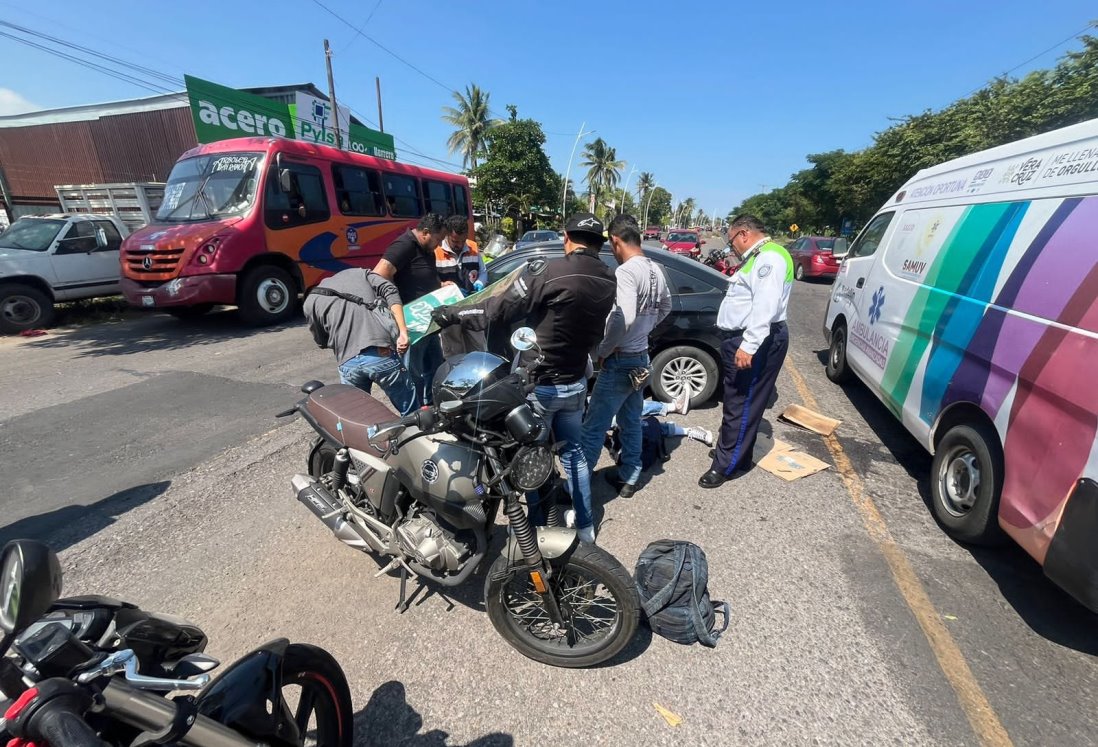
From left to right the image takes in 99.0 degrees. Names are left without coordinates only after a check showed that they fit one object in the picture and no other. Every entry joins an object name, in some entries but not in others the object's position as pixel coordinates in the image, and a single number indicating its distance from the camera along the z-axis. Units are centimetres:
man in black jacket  232
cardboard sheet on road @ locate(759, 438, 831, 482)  363
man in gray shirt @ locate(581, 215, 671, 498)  282
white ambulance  208
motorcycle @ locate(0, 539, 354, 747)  85
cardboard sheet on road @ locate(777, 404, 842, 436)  432
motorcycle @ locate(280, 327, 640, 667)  184
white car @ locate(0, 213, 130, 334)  781
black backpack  219
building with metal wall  2086
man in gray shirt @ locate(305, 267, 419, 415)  301
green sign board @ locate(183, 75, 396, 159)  1436
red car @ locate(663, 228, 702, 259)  2172
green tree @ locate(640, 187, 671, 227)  8681
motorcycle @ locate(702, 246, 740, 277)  1156
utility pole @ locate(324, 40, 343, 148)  1708
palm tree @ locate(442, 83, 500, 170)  3594
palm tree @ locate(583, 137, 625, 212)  5562
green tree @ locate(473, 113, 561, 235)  3030
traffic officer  302
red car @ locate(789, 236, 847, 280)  1452
